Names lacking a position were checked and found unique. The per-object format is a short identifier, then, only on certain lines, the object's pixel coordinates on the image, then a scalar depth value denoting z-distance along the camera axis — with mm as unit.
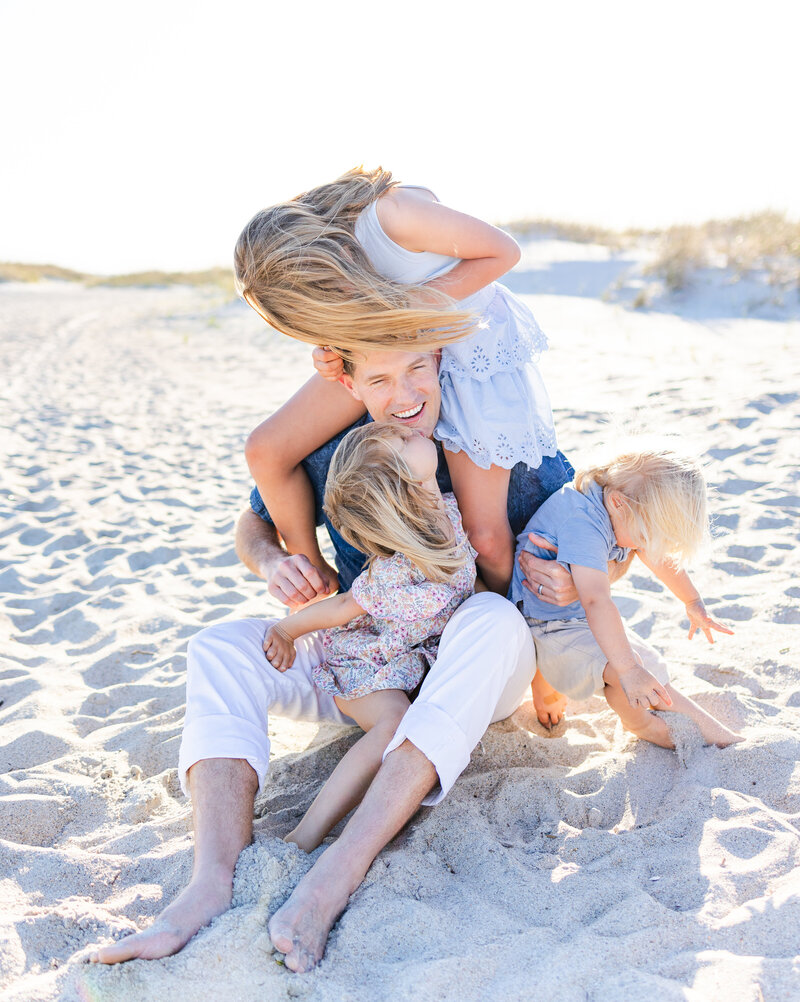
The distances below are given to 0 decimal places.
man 1707
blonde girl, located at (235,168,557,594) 2311
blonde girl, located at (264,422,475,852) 2178
